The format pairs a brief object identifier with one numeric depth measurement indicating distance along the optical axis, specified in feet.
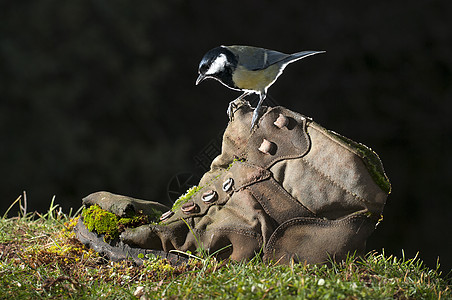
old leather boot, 15.58
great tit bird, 17.43
